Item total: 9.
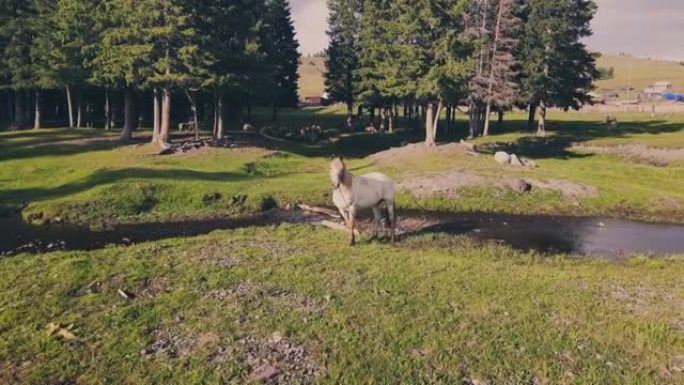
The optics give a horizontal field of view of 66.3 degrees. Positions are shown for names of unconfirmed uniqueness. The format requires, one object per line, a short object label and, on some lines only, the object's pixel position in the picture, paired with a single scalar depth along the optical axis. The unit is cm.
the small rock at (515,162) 4471
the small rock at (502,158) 4498
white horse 1930
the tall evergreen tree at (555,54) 6944
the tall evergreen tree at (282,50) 7387
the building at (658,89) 16275
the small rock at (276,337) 1194
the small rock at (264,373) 1043
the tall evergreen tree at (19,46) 6075
